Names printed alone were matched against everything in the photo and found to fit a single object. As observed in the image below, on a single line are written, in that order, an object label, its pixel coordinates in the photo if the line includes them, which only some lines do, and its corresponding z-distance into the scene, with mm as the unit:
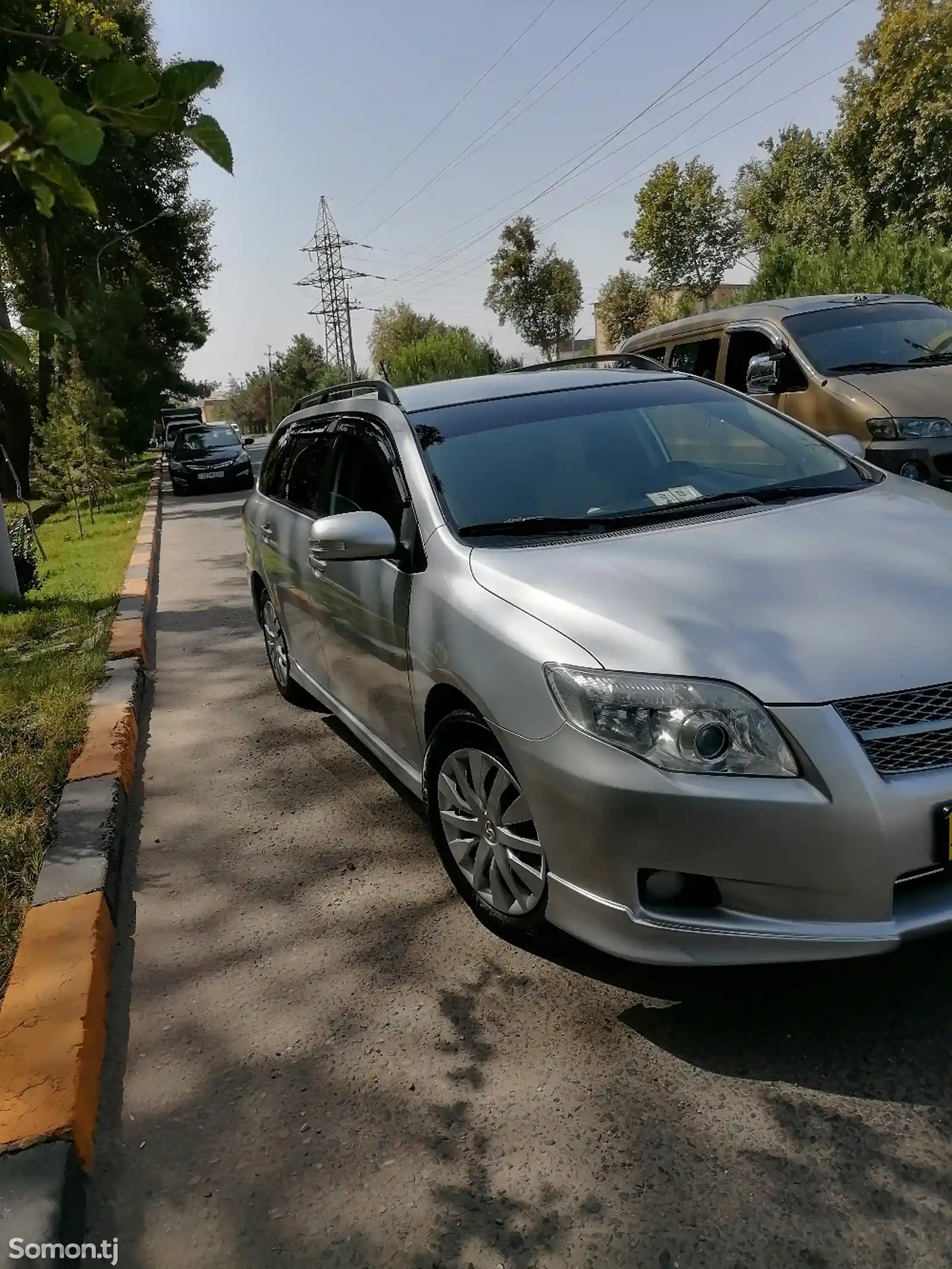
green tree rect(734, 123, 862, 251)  37969
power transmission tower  74875
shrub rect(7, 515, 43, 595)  11484
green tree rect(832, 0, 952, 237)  30797
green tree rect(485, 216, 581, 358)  65250
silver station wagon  2400
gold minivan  7160
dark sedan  24875
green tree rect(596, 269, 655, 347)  66188
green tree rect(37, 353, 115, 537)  19609
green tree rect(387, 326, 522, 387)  52938
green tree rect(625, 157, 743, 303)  50656
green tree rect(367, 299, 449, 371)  88812
